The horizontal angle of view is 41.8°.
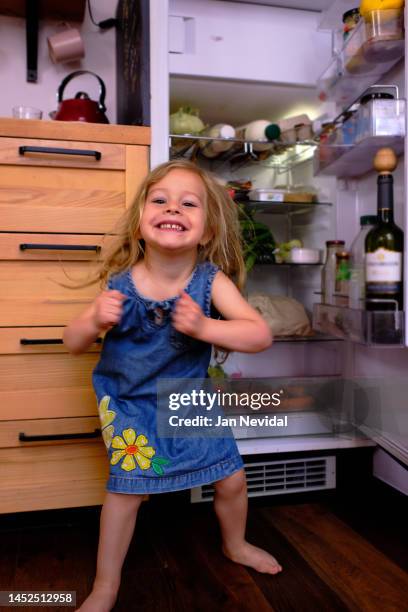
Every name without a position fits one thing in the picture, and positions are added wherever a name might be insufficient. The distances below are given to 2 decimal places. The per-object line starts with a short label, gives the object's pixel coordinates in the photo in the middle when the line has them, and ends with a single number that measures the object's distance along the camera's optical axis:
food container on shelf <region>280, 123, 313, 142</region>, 1.62
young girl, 1.02
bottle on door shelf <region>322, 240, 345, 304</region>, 1.54
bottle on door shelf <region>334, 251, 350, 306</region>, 1.45
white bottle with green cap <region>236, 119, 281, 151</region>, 1.56
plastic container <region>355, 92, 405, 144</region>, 1.23
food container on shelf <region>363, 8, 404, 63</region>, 1.22
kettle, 1.48
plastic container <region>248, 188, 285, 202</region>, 1.63
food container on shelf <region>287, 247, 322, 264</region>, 1.66
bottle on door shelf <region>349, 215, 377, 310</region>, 1.34
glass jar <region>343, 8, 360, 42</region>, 1.42
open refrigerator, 1.35
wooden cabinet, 1.22
